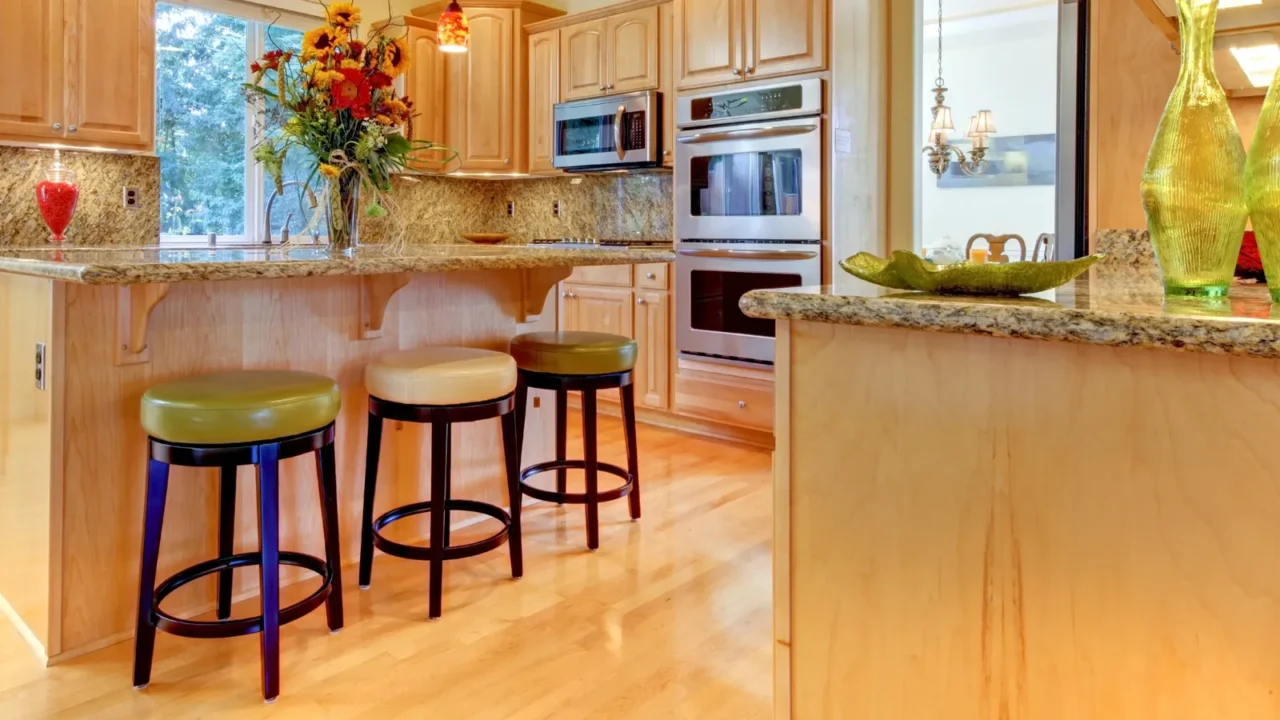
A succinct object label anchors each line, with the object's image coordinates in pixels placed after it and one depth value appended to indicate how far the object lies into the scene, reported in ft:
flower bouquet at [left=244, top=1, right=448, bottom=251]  7.25
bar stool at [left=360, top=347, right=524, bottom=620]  6.87
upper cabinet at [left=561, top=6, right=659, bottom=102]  14.43
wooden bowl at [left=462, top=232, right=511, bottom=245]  15.89
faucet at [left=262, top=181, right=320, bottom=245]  7.55
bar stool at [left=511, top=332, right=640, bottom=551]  8.33
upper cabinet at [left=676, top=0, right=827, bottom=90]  12.05
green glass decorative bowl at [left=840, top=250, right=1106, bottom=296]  2.98
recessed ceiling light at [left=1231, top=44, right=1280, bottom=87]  6.07
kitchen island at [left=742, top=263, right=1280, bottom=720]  2.44
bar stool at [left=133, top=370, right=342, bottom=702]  5.52
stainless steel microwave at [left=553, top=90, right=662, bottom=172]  14.37
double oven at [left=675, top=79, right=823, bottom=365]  12.09
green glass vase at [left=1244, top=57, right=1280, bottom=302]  2.60
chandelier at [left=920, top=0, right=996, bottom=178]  20.06
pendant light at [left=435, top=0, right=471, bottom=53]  9.27
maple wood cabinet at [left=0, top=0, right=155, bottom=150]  11.80
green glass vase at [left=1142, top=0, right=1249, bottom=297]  2.83
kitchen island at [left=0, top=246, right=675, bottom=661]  6.08
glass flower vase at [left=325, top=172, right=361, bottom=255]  7.71
